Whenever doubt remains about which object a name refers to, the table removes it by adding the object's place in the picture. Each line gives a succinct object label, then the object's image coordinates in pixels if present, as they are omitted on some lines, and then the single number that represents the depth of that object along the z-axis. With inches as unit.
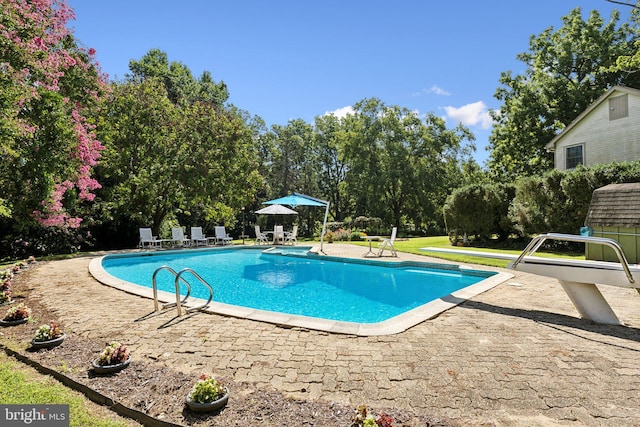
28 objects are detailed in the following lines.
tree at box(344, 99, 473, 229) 1131.9
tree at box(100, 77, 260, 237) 655.1
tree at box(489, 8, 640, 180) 860.0
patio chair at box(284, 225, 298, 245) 739.3
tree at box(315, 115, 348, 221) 1360.7
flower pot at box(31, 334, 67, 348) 157.9
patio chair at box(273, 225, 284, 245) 749.9
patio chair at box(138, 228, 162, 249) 628.1
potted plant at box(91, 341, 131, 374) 133.4
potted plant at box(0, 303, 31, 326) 195.8
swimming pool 290.8
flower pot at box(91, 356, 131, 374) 133.0
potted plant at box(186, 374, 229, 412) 105.7
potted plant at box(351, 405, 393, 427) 91.6
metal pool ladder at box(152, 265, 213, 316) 206.0
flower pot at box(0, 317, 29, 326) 195.0
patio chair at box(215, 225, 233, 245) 757.0
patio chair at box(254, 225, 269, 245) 749.0
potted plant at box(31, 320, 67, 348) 158.4
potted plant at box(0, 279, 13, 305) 246.2
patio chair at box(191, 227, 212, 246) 705.3
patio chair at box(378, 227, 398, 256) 512.8
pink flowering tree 254.5
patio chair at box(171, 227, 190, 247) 661.3
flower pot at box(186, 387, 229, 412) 105.2
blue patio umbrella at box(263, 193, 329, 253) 628.4
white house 603.5
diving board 181.6
